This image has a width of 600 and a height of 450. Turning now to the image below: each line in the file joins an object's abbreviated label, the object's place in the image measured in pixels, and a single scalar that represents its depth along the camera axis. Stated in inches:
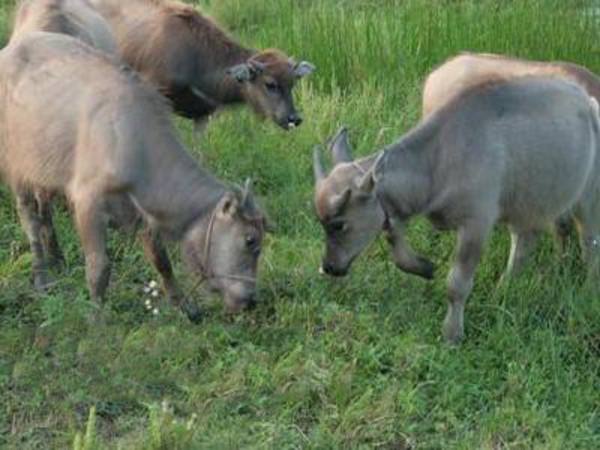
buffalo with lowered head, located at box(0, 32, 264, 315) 515.2
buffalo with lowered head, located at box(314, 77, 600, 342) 520.7
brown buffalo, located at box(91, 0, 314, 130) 760.3
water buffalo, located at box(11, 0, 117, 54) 652.7
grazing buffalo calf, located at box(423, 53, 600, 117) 607.2
